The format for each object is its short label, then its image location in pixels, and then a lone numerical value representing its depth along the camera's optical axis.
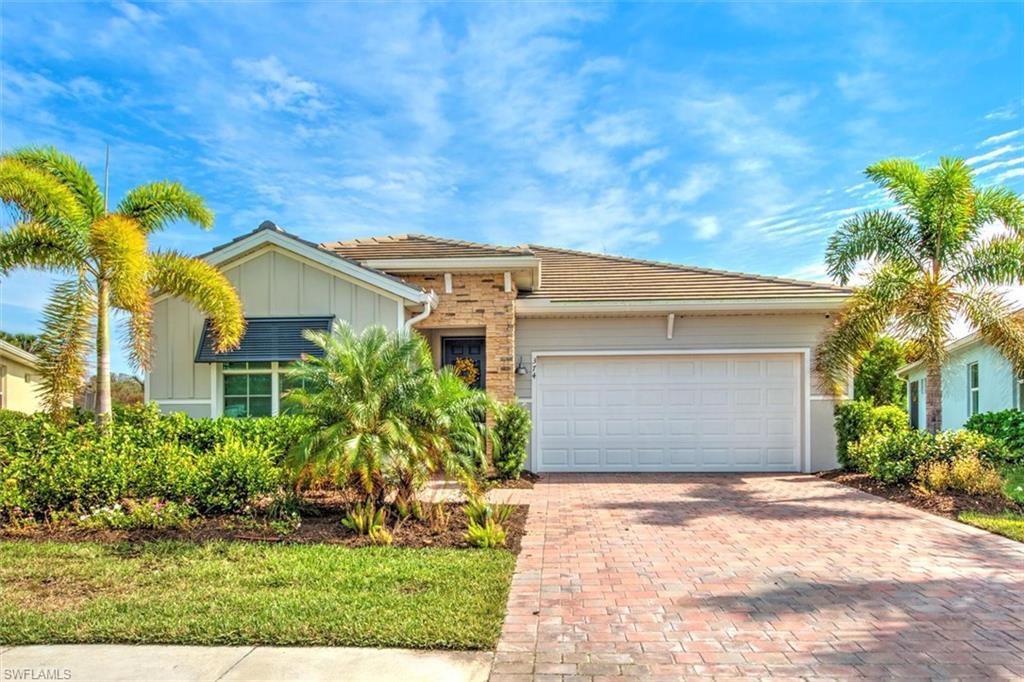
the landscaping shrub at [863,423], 11.39
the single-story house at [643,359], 11.79
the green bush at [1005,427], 13.95
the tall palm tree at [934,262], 9.88
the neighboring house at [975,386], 16.07
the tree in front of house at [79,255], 7.78
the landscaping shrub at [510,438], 10.94
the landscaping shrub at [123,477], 7.27
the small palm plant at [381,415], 6.76
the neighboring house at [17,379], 19.80
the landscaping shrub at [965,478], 8.97
